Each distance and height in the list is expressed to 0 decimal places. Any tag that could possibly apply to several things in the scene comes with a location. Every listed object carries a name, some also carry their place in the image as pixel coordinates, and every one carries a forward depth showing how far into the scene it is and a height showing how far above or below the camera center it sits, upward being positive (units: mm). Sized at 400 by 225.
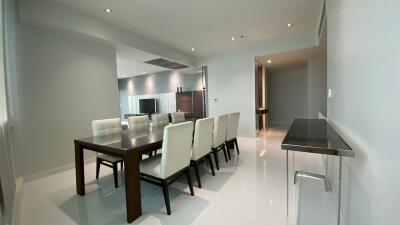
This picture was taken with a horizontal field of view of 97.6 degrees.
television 8810 -24
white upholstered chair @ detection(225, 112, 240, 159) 3523 -552
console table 1142 -321
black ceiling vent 5418 +1366
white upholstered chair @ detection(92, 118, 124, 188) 2430 -398
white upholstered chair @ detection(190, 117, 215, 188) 2350 -534
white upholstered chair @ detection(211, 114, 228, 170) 2986 -533
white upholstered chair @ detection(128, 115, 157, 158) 3291 -364
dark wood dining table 1735 -499
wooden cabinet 7218 +12
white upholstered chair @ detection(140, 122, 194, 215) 1817 -647
